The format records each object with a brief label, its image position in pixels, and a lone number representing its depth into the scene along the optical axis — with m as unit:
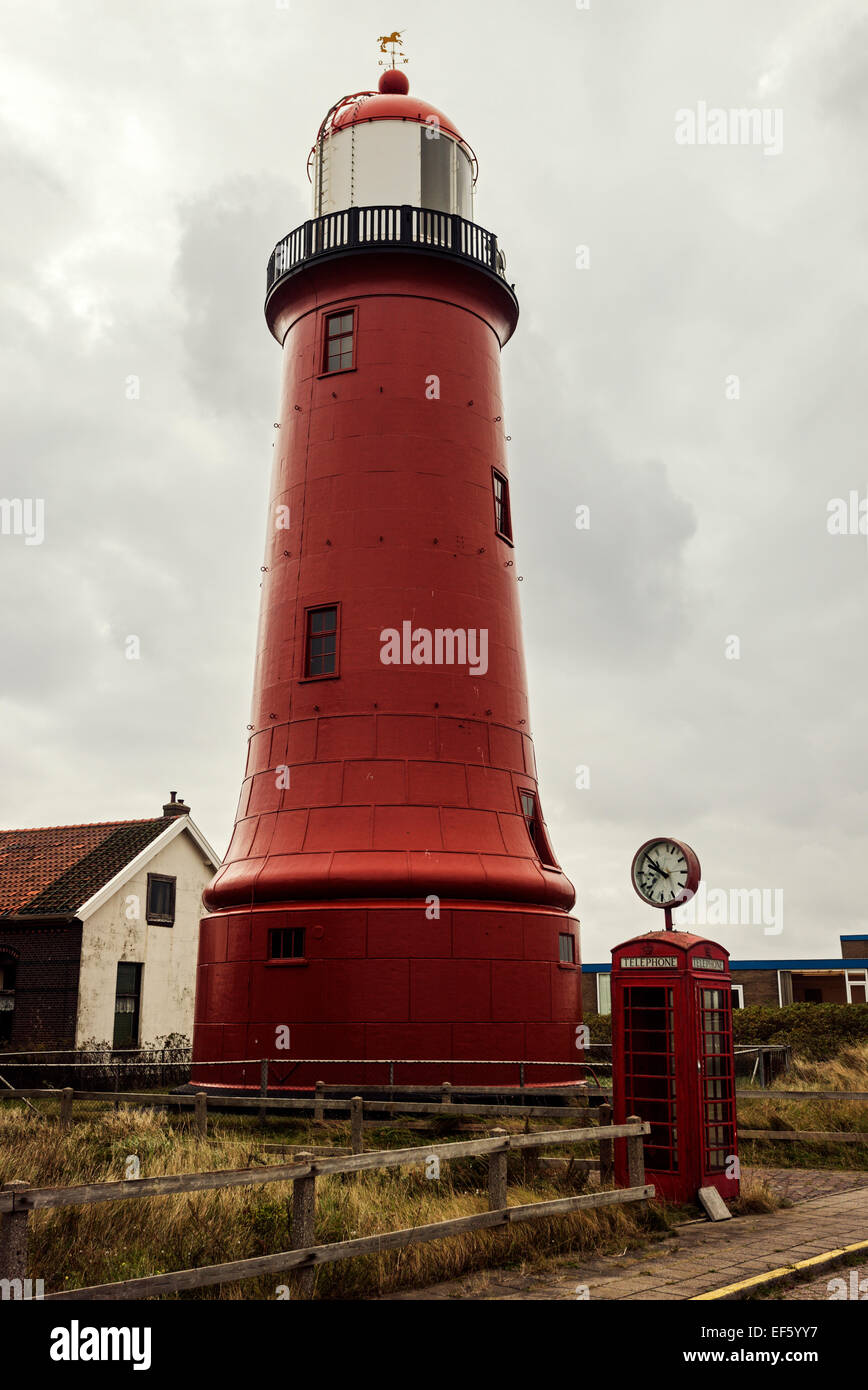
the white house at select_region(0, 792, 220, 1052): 27.55
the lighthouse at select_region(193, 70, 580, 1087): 17.53
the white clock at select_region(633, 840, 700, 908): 11.59
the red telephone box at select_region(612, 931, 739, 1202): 10.94
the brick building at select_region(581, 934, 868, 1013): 41.56
